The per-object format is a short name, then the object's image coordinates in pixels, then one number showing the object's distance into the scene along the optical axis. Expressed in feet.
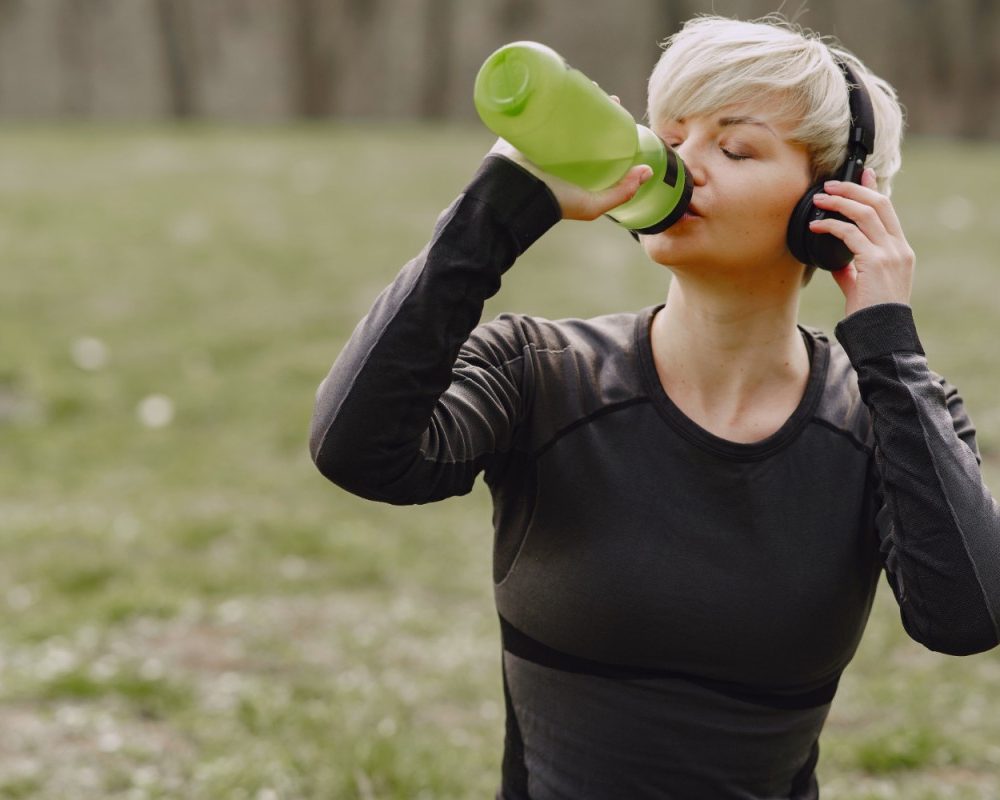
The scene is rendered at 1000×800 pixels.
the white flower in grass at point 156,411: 18.40
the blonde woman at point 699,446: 5.38
